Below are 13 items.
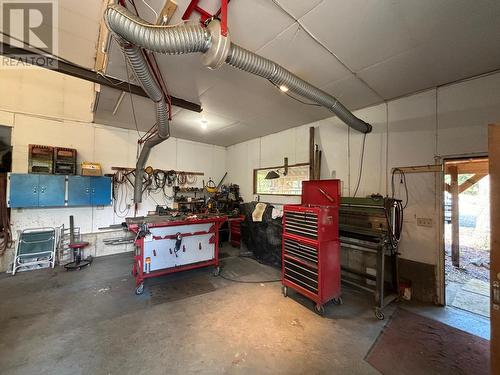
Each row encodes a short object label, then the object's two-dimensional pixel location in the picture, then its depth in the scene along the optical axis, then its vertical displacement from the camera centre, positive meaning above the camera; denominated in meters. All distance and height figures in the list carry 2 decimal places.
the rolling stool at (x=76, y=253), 3.84 -1.36
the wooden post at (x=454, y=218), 4.32 -0.58
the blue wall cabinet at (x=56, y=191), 3.57 -0.06
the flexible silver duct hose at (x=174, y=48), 1.36 +1.13
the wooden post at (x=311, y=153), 4.16 +0.78
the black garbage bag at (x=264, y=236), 4.20 -1.07
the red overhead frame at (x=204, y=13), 1.46 +1.47
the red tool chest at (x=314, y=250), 2.56 -0.82
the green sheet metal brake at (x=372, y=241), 2.59 -0.72
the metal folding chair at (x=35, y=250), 3.69 -1.19
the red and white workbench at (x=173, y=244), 2.99 -0.92
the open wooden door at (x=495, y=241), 1.31 -0.34
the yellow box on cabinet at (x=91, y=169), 4.16 +0.41
